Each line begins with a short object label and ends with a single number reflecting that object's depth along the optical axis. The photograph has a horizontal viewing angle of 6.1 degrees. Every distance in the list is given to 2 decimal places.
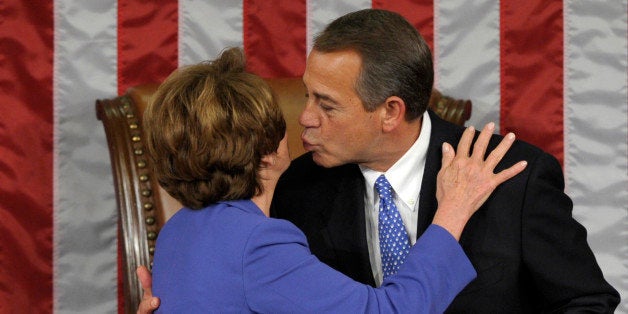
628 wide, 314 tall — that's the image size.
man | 8.50
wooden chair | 8.82
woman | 8.29
